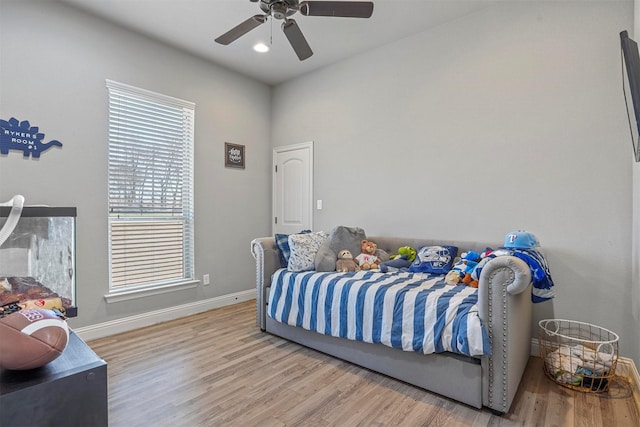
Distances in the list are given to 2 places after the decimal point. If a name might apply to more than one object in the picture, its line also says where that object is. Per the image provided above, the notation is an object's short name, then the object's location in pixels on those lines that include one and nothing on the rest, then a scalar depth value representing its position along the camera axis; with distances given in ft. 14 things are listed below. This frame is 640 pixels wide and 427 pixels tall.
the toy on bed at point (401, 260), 9.50
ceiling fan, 6.75
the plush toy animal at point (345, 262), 9.44
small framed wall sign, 13.16
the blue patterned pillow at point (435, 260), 9.01
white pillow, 9.55
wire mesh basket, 6.70
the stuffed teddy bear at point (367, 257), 9.84
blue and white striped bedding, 6.19
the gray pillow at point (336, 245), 9.41
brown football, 2.89
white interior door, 13.71
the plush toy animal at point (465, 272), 8.03
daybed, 5.81
